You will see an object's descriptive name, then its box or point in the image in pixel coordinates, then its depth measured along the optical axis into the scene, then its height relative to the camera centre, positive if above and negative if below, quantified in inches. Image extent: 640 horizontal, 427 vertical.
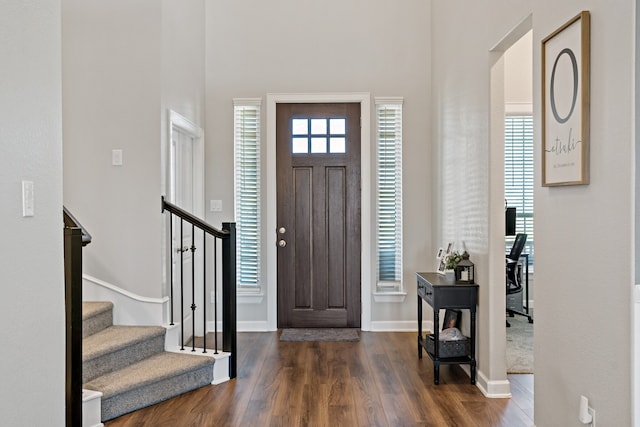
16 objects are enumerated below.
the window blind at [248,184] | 219.5 +9.0
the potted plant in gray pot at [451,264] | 163.2 -16.8
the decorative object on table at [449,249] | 176.9 -13.3
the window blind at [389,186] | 219.1 +8.3
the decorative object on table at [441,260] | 175.2 -17.0
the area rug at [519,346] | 166.9 -47.7
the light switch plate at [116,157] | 161.3 +14.3
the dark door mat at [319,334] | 204.2 -47.8
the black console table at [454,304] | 153.4 -26.8
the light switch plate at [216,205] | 219.1 +0.5
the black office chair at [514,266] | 223.6 -24.1
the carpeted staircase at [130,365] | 128.6 -40.6
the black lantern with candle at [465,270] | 156.7 -17.8
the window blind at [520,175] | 249.1 +14.7
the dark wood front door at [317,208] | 219.6 -0.4
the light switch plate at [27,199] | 71.8 +1.0
